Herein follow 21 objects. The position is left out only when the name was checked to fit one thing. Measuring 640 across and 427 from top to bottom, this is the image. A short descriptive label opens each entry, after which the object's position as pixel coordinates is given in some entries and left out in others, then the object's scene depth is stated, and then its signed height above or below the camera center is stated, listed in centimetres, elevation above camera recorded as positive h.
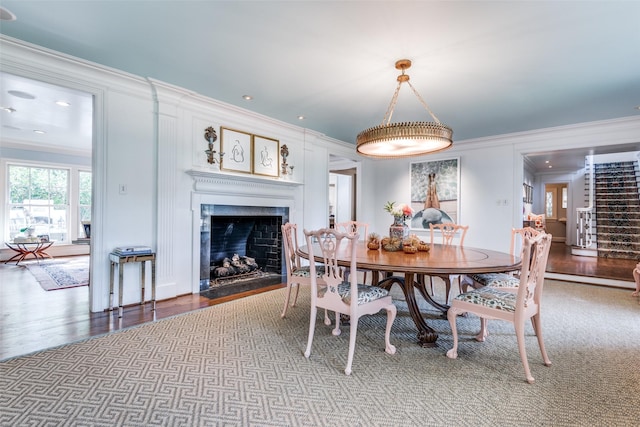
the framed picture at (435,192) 579 +46
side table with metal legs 292 -59
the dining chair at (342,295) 207 -60
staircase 675 +17
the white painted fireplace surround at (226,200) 379 +18
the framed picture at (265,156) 442 +87
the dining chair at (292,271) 281 -56
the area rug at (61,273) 416 -100
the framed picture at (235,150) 404 +88
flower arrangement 299 +3
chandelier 261 +70
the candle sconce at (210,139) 385 +95
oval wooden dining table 206 -35
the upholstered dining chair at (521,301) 192 -60
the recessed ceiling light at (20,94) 357 +142
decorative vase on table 301 -15
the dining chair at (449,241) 309 -34
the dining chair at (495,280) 262 -59
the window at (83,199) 687 +29
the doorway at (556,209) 987 +25
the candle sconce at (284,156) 476 +92
